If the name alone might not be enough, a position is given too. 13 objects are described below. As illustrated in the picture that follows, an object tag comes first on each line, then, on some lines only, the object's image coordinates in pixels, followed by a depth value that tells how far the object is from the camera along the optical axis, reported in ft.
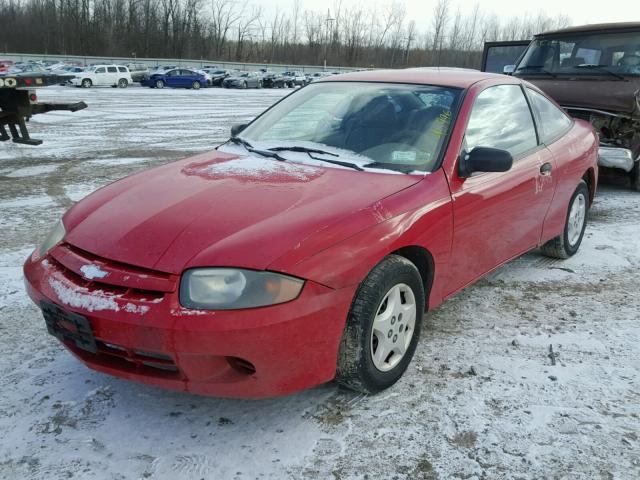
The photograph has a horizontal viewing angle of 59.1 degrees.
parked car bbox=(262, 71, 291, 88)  156.76
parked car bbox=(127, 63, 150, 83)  140.46
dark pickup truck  22.29
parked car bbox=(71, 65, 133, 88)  118.42
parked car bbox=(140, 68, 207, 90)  134.10
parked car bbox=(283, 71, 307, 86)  167.63
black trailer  24.59
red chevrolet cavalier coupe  7.11
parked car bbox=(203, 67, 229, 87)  148.96
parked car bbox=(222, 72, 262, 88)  144.97
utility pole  289.33
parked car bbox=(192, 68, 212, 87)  137.80
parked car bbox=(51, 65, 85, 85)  126.15
